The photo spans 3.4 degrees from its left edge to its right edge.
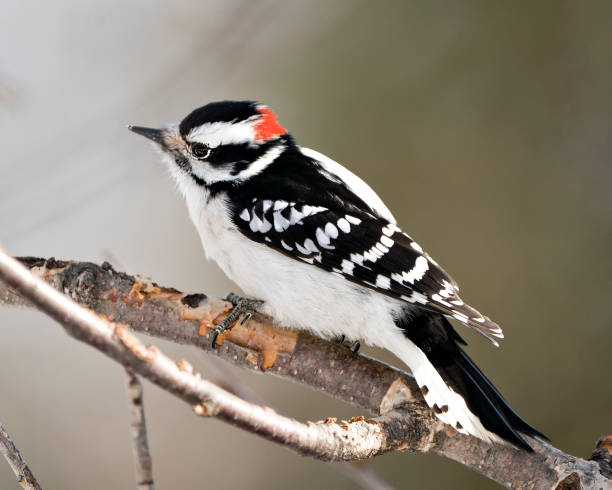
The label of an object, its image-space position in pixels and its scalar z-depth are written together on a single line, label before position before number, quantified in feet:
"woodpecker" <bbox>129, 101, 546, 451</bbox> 9.14
